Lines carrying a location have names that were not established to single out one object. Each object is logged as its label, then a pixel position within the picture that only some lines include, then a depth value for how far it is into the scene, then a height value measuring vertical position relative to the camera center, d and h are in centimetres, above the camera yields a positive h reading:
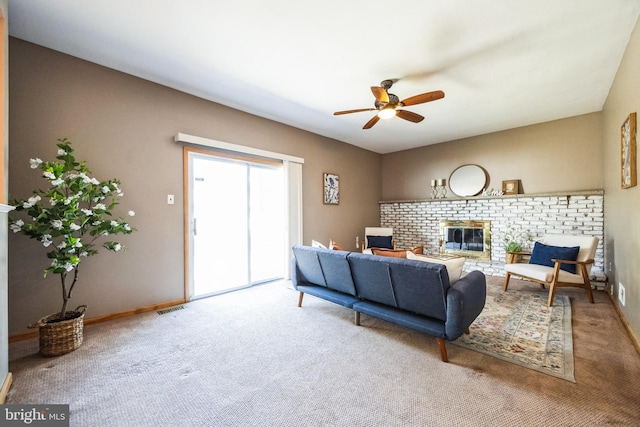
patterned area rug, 200 -114
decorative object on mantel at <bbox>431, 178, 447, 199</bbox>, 564 +52
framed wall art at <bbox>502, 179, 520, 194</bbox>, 476 +46
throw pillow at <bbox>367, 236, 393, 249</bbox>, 529 -60
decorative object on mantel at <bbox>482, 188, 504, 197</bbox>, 495 +37
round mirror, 518 +64
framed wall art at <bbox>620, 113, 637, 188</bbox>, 228 +56
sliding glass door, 362 -14
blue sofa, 197 -68
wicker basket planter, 211 -98
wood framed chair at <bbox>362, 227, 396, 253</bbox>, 531 -53
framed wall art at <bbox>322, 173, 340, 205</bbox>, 526 +50
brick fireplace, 407 -10
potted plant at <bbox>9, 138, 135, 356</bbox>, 210 -7
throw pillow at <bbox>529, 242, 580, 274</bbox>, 345 -59
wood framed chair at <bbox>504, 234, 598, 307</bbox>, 323 -71
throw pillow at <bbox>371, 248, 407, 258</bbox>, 267 -42
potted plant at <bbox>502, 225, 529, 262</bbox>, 434 -48
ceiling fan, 268 +118
